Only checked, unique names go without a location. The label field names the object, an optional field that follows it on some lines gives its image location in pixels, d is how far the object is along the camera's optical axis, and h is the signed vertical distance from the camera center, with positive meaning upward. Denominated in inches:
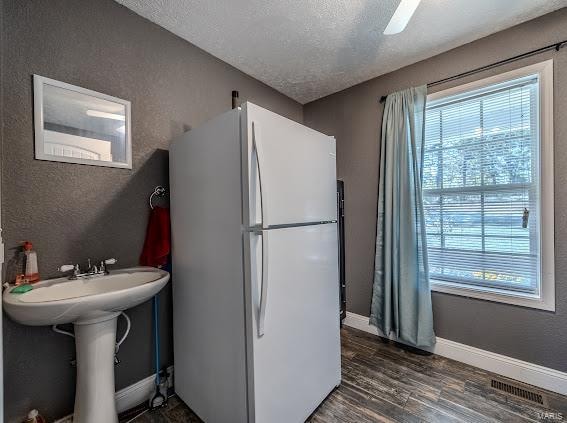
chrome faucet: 51.8 -12.6
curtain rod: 63.6 +41.7
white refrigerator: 45.3 -12.6
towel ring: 67.2 +5.6
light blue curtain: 81.0 -6.2
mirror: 50.9 +20.0
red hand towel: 63.5 -7.6
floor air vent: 61.8 -48.7
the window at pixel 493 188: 66.4 +5.7
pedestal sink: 41.3 -20.8
